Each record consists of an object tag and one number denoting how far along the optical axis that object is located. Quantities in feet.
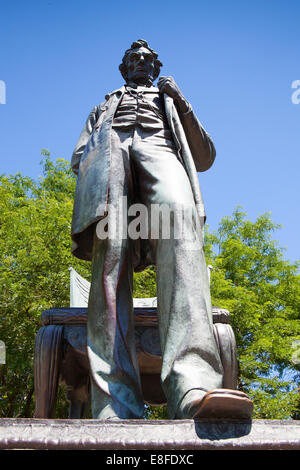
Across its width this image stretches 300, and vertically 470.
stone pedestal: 7.08
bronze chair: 13.39
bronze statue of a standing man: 9.72
